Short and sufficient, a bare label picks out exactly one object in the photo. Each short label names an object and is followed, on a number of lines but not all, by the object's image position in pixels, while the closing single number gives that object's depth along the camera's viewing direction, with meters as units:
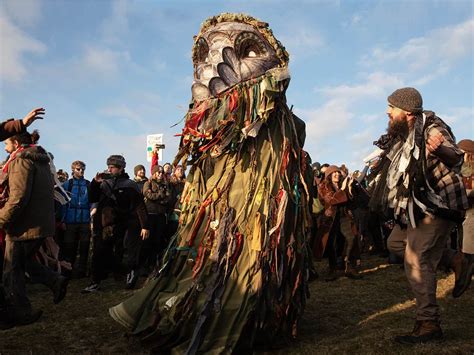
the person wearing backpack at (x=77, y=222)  8.07
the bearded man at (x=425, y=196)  3.76
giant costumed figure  3.76
